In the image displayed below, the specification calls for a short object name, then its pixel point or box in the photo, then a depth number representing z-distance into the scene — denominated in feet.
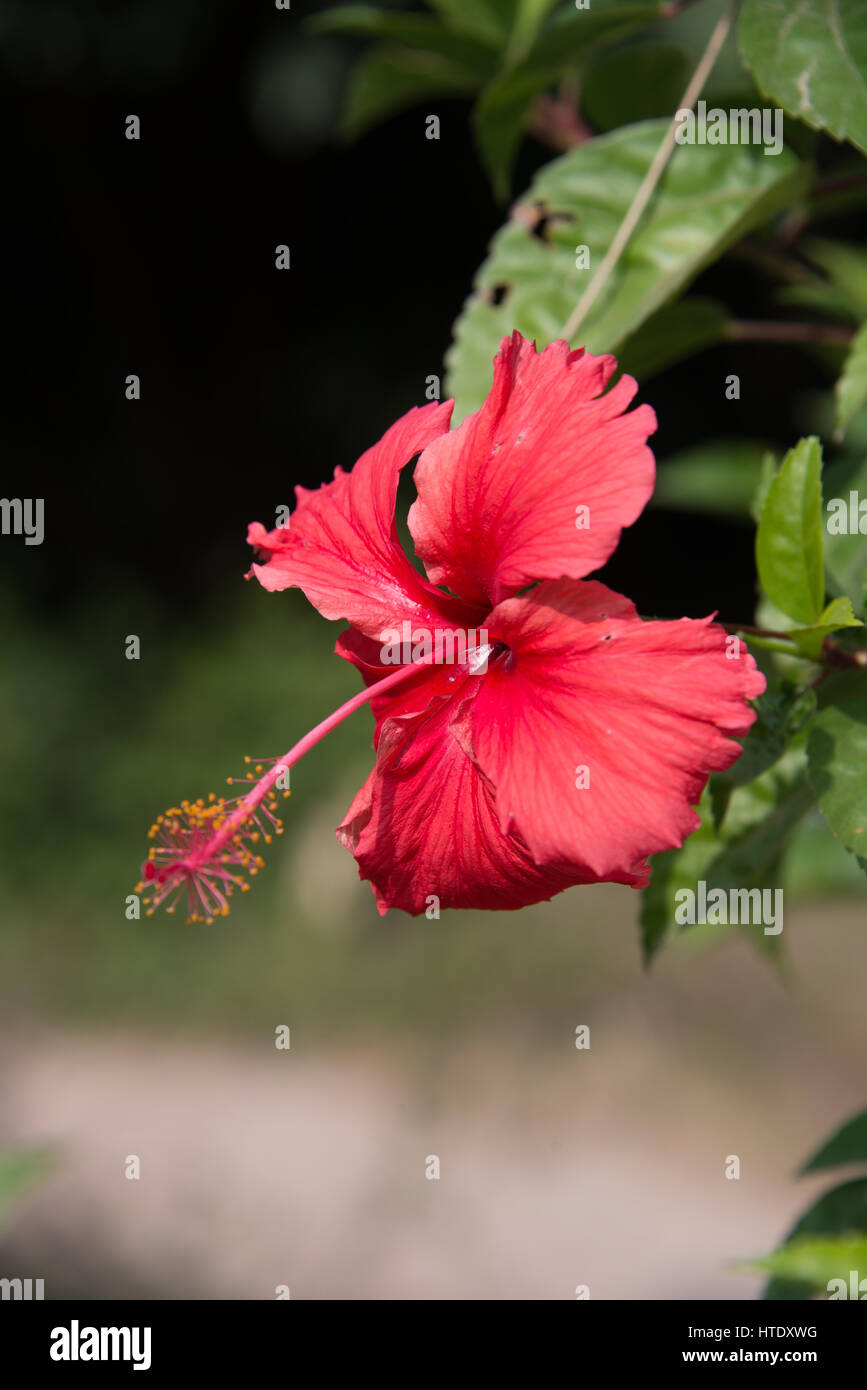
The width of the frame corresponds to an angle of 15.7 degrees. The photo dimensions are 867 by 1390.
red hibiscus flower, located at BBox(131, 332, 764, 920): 1.91
